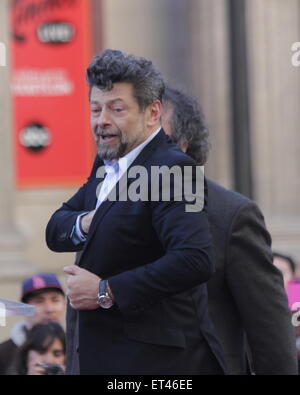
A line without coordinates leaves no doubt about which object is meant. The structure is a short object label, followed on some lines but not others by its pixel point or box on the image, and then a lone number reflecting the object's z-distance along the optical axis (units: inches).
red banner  912.9
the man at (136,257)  243.8
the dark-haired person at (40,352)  426.6
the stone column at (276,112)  901.8
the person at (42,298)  478.9
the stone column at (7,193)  801.6
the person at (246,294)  288.0
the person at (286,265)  503.8
